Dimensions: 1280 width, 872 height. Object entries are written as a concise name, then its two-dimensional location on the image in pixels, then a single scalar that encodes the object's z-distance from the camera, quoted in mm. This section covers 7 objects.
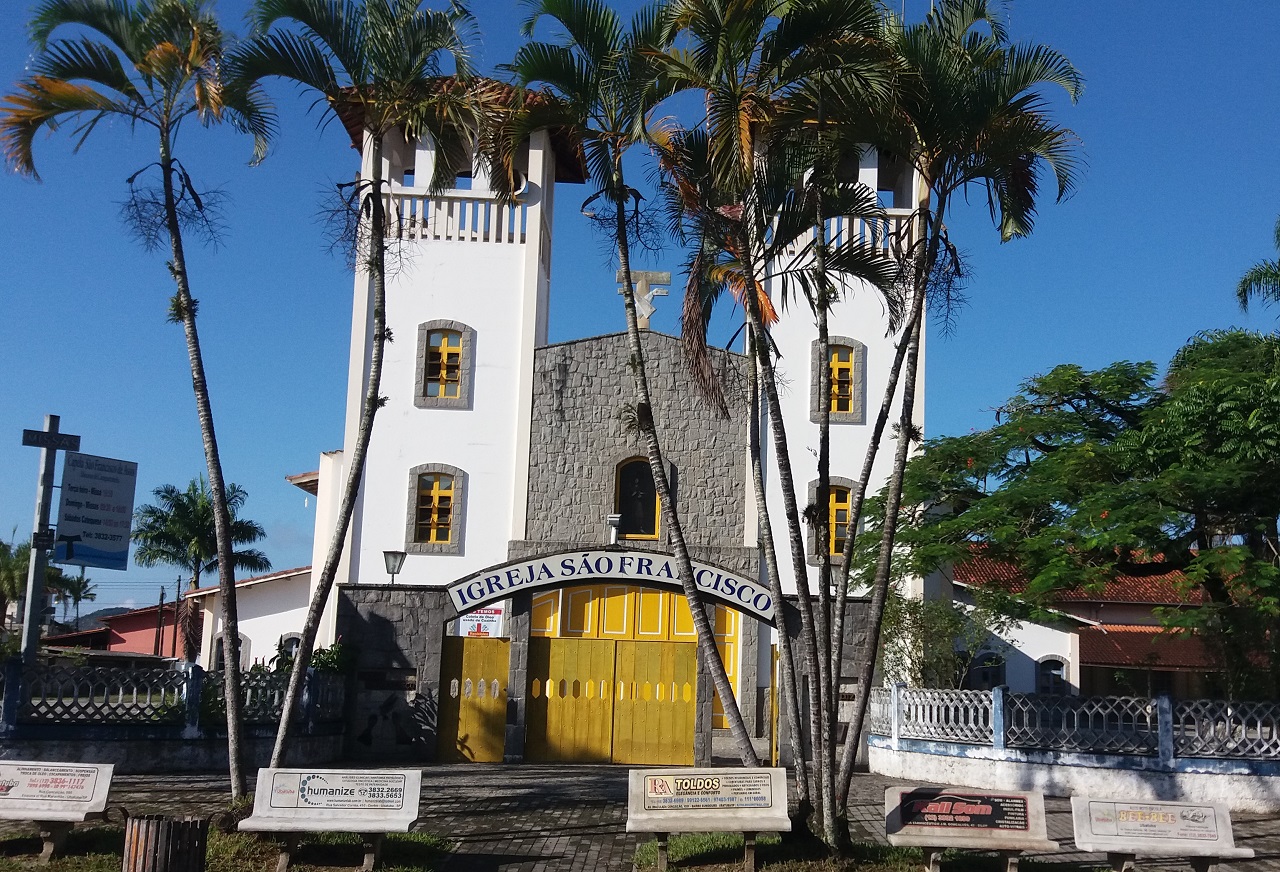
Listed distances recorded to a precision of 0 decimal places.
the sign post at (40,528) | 15141
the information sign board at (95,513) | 16359
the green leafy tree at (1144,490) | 14453
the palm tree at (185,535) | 39375
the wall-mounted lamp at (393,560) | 18781
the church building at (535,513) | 18781
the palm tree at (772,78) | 10219
